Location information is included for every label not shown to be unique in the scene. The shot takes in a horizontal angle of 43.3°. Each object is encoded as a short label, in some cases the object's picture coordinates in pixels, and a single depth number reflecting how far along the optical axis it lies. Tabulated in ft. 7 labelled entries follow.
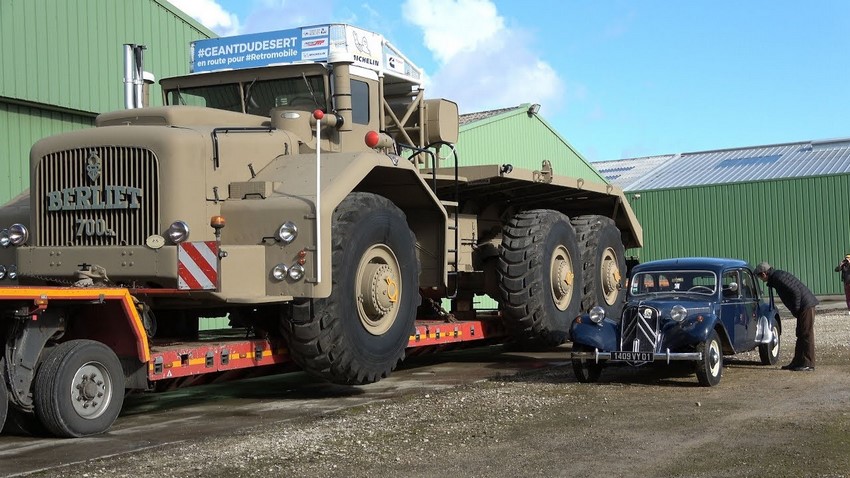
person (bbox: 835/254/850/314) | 75.98
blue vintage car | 33.63
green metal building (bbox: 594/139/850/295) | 109.91
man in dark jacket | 38.01
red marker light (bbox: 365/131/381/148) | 30.50
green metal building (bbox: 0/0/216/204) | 49.01
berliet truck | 25.43
